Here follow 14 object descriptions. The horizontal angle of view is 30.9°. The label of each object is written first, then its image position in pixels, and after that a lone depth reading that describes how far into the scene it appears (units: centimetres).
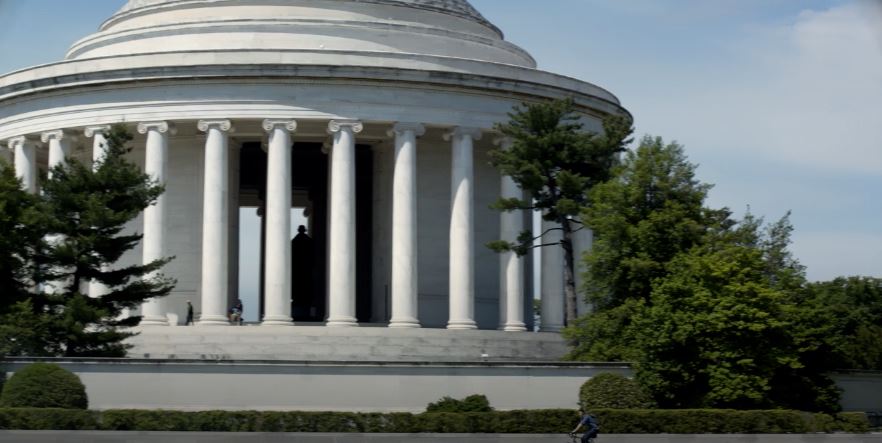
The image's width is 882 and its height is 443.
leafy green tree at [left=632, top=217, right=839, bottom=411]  5991
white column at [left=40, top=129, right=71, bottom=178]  8281
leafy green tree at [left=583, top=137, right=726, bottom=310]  6556
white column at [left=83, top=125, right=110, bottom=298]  8025
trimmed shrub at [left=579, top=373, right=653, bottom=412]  5853
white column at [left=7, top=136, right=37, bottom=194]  8431
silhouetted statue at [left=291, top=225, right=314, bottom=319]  9531
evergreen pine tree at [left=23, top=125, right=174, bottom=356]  6359
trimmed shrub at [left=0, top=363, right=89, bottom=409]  5503
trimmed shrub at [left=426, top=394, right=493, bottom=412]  5816
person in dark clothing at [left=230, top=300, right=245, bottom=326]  8212
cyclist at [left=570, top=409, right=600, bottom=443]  5038
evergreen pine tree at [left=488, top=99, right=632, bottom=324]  7231
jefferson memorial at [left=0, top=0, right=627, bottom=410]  7888
